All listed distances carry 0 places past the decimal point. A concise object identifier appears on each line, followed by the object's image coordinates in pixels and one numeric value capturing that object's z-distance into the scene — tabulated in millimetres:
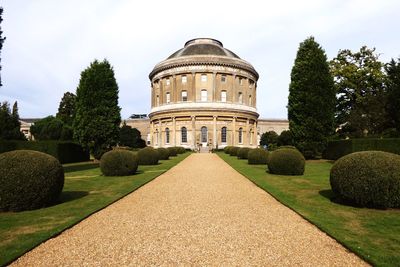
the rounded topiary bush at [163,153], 29641
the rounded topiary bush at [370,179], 7922
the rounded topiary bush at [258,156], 23031
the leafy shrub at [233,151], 36312
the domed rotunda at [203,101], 53344
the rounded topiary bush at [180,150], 41644
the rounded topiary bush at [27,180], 7812
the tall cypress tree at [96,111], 28188
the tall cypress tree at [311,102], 26719
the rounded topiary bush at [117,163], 15711
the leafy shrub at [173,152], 36825
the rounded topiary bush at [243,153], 29656
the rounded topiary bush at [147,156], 23109
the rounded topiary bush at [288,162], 15785
